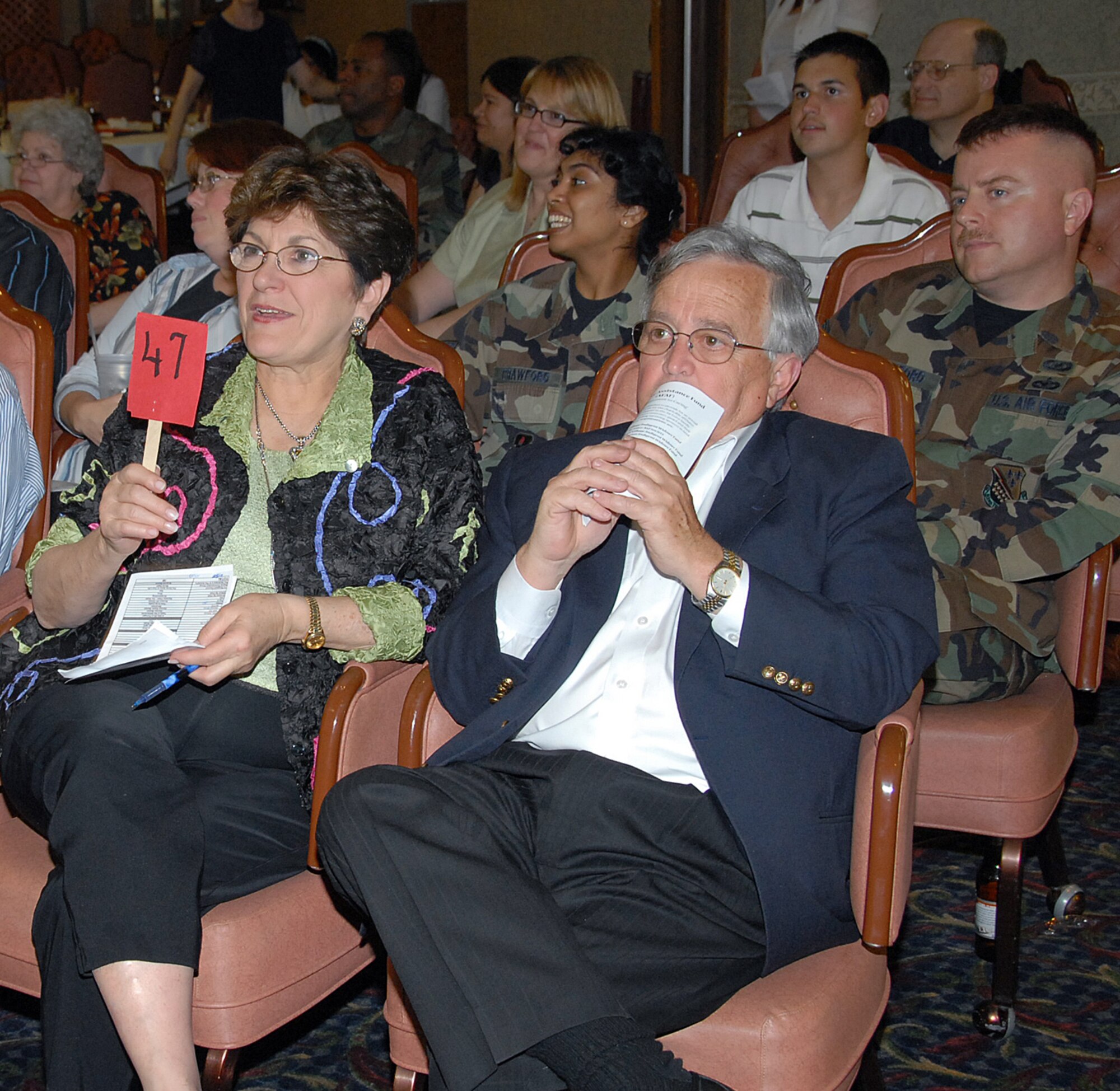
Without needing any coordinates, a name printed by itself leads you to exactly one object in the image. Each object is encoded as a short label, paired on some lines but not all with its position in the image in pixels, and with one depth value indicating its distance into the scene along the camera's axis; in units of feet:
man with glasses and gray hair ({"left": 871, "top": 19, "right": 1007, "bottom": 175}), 14.10
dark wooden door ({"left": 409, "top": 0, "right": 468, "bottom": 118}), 34.91
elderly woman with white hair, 13.94
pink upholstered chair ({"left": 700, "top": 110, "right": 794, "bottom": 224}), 13.58
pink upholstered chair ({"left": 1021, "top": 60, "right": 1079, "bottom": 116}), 13.91
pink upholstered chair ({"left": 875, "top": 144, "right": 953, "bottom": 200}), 11.60
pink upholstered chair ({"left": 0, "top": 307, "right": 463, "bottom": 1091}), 5.32
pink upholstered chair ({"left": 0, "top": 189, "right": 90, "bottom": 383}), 10.96
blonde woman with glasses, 12.42
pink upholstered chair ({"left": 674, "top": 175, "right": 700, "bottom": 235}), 12.85
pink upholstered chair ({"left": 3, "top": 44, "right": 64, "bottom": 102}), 33.60
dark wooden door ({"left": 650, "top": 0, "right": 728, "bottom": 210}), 19.60
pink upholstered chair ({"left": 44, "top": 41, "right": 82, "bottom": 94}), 34.09
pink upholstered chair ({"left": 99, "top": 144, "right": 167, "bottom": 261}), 15.10
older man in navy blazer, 4.82
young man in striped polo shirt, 11.41
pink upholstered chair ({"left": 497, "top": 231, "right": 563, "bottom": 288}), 10.15
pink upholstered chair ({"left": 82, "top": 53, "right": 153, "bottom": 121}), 29.35
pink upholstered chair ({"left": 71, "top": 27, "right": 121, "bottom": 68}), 34.55
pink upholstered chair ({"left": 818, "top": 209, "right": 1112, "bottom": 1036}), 6.84
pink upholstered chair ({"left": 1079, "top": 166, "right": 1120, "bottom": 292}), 9.57
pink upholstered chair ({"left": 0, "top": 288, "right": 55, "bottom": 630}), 8.04
